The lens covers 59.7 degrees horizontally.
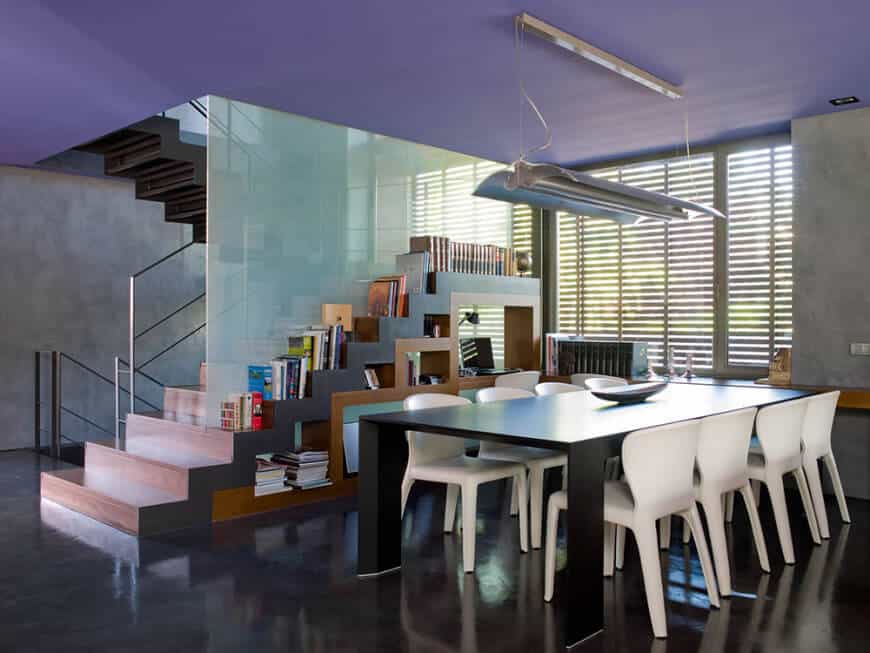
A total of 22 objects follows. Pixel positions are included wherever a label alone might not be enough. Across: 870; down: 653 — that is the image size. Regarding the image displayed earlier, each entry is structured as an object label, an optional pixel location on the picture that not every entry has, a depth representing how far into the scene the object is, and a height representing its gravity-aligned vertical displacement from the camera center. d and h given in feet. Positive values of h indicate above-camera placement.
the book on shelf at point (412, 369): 19.65 -1.23
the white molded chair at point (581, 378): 20.68 -1.52
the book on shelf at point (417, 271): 20.03 +1.34
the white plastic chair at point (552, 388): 17.16 -1.49
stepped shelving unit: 15.06 -2.75
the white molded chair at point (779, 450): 12.44 -2.11
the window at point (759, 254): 19.80 +1.88
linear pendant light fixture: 11.93 +2.32
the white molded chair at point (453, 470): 12.05 -2.44
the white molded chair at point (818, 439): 13.89 -2.13
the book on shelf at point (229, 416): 16.28 -2.06
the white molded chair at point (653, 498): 9.60 -2.37
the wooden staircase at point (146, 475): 14.61 -3.36
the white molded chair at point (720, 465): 10.93 -2.10
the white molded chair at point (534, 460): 13.47 -2.53
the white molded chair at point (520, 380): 20.68 -1.57
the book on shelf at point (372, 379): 18.76 -1.43
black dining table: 9.54 -1.69
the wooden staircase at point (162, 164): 19.11 +4.18
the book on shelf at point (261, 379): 16.57 -1.27
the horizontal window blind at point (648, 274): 21.26 +1.49
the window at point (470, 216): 21.75 +3.27
